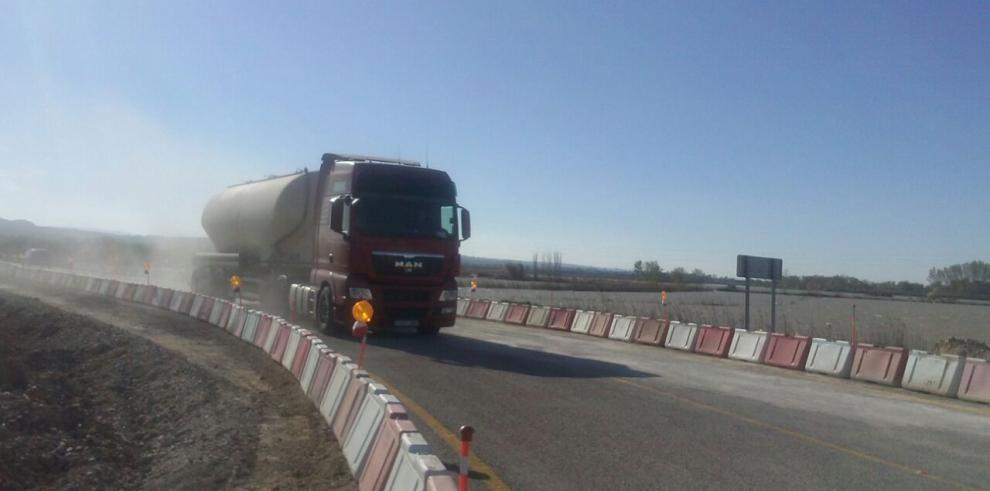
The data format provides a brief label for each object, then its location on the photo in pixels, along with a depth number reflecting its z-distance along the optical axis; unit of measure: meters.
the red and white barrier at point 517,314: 29.72
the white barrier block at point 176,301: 28.40
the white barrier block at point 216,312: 23.81
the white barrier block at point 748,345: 19.28
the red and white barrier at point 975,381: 14.33
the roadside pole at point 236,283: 25.78
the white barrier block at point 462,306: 33.31
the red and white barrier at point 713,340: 20.33
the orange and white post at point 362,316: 12.42
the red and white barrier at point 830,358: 17.14
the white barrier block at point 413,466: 5.65
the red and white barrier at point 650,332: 22.76
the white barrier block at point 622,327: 24.20
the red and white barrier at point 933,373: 14.95
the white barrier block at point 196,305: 26.12
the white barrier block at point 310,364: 12.57
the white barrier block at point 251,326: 19.41
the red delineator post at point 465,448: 5.32
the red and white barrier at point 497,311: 30.91
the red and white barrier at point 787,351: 18.17
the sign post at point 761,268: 23.12
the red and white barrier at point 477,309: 32.25
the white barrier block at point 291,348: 14.98
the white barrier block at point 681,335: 21.56
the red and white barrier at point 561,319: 27.41
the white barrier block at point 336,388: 10.11
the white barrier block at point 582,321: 26.27
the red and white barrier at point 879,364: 16.11
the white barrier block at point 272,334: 17.20
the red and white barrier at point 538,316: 28.70
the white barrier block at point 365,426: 7.87
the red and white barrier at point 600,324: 25.19
